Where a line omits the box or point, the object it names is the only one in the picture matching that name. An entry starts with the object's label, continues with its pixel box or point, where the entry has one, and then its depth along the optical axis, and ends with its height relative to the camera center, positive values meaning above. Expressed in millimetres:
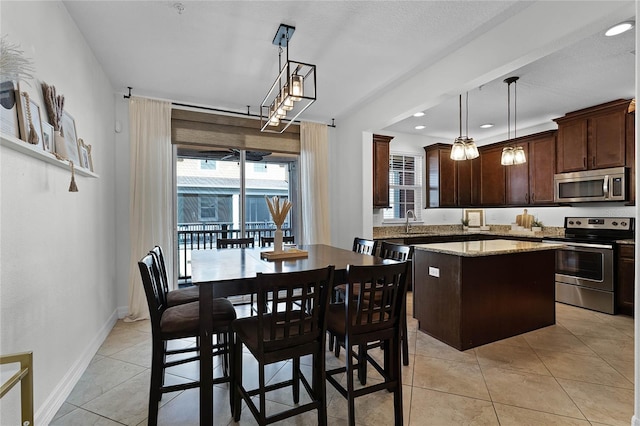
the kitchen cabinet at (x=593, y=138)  3934 +970
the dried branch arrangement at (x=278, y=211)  2592 +5
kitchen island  2846 -776
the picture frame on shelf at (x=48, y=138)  1808 +443
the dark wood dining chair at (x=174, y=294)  2402 -659
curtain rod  4027 +1378
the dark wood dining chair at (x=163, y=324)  1736 -665
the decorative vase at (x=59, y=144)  1954 +434
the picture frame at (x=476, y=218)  6090 -144
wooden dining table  1689 -379
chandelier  2250 +924
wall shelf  1373 +312
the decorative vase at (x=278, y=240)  2673 -244
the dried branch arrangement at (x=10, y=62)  1350 +683
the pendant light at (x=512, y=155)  3709 +667
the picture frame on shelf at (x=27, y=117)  1542 +501
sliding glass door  4348 +283
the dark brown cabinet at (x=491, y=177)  5488 +599
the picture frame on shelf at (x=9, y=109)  1384 +476
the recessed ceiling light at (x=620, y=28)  2321 +1380
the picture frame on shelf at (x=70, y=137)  2178 +548
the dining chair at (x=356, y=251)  2770 -399
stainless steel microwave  3961 +329
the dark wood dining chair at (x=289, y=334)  1539 -669
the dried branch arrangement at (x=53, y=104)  1902 +677
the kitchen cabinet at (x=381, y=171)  4941 +642
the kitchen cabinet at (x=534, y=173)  4785 +601
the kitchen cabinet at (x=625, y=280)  3697 -837
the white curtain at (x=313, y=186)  4699 +382
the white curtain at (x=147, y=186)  3658 +314
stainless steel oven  3830 -686
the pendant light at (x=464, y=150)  3348 +653
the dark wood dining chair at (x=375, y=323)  1693 -665
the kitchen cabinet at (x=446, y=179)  5590 +585
